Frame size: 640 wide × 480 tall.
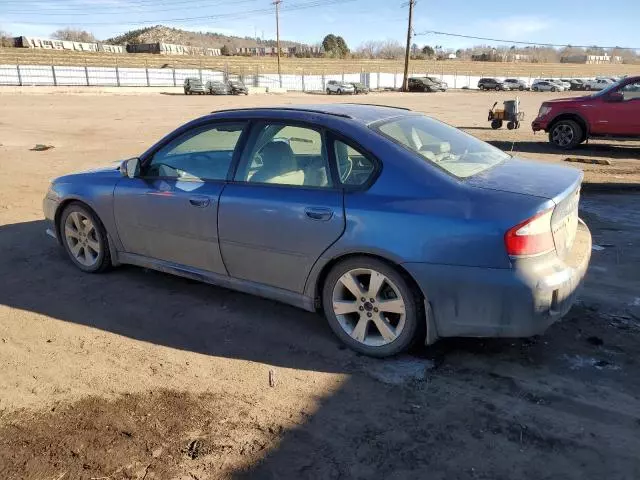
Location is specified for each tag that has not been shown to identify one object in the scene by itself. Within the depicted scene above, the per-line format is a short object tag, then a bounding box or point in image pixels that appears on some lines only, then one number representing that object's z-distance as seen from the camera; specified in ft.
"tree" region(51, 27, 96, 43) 483.51
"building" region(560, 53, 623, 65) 485.15
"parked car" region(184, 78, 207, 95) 162.20
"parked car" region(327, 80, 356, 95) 194.08
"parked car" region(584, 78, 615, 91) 224.74
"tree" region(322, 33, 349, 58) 438.81
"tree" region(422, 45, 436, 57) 451.69
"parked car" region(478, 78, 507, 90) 235.61
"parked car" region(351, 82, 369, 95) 198.91
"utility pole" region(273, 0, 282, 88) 252.15
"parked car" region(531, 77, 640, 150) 41.39
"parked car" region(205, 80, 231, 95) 163.43
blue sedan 10.29
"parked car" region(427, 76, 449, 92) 213.25
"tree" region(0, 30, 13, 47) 309.53
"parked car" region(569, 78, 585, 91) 236.84
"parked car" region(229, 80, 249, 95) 166.46
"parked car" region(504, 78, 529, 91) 237.86
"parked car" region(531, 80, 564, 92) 225.97
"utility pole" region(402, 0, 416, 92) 214.05
